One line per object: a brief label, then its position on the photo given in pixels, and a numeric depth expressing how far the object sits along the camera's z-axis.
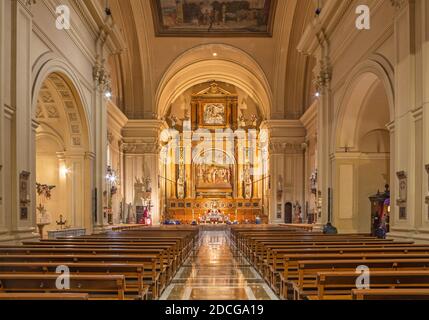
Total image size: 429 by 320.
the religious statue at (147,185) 30.55
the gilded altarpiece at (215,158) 39.78
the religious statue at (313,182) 23.27
